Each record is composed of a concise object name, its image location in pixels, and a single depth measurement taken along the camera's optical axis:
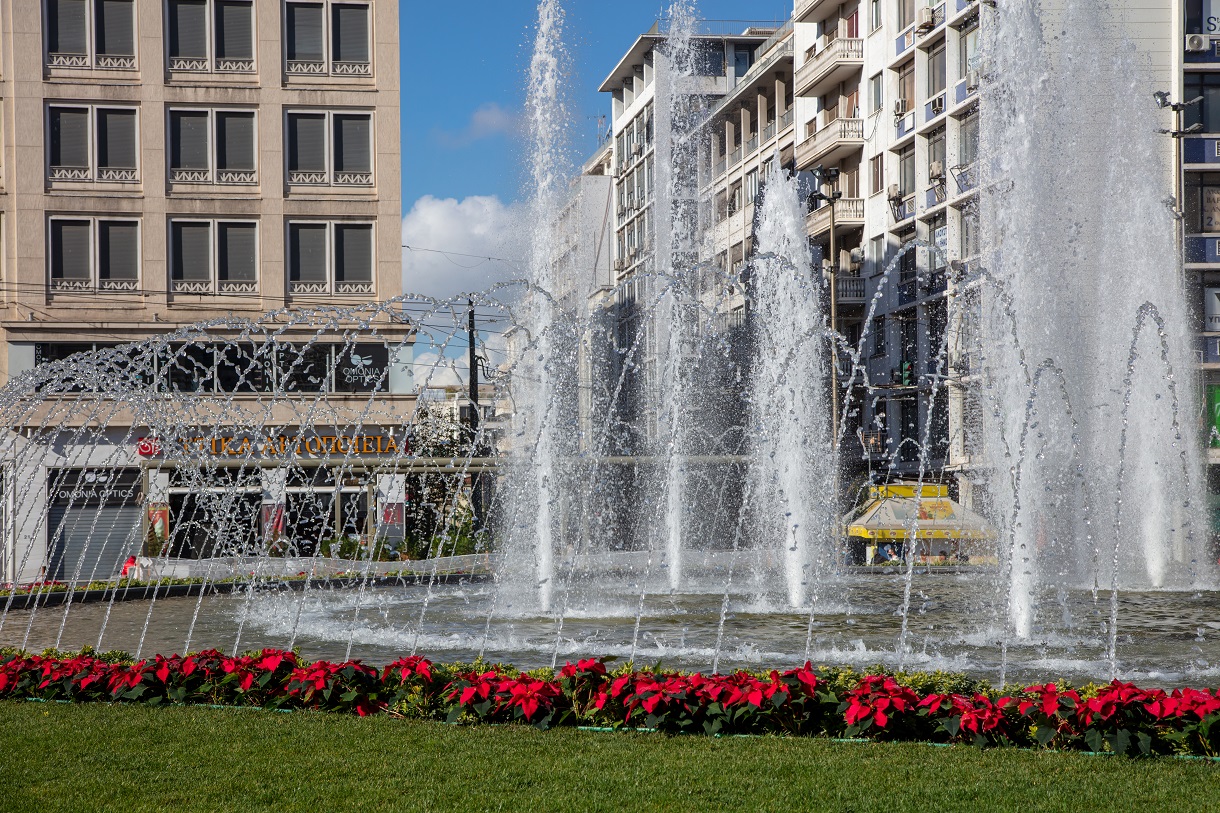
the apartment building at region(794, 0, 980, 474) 43.34
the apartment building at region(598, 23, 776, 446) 61.34
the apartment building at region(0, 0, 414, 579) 35.75
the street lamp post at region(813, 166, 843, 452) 36.91
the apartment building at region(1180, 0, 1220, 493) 39.84
